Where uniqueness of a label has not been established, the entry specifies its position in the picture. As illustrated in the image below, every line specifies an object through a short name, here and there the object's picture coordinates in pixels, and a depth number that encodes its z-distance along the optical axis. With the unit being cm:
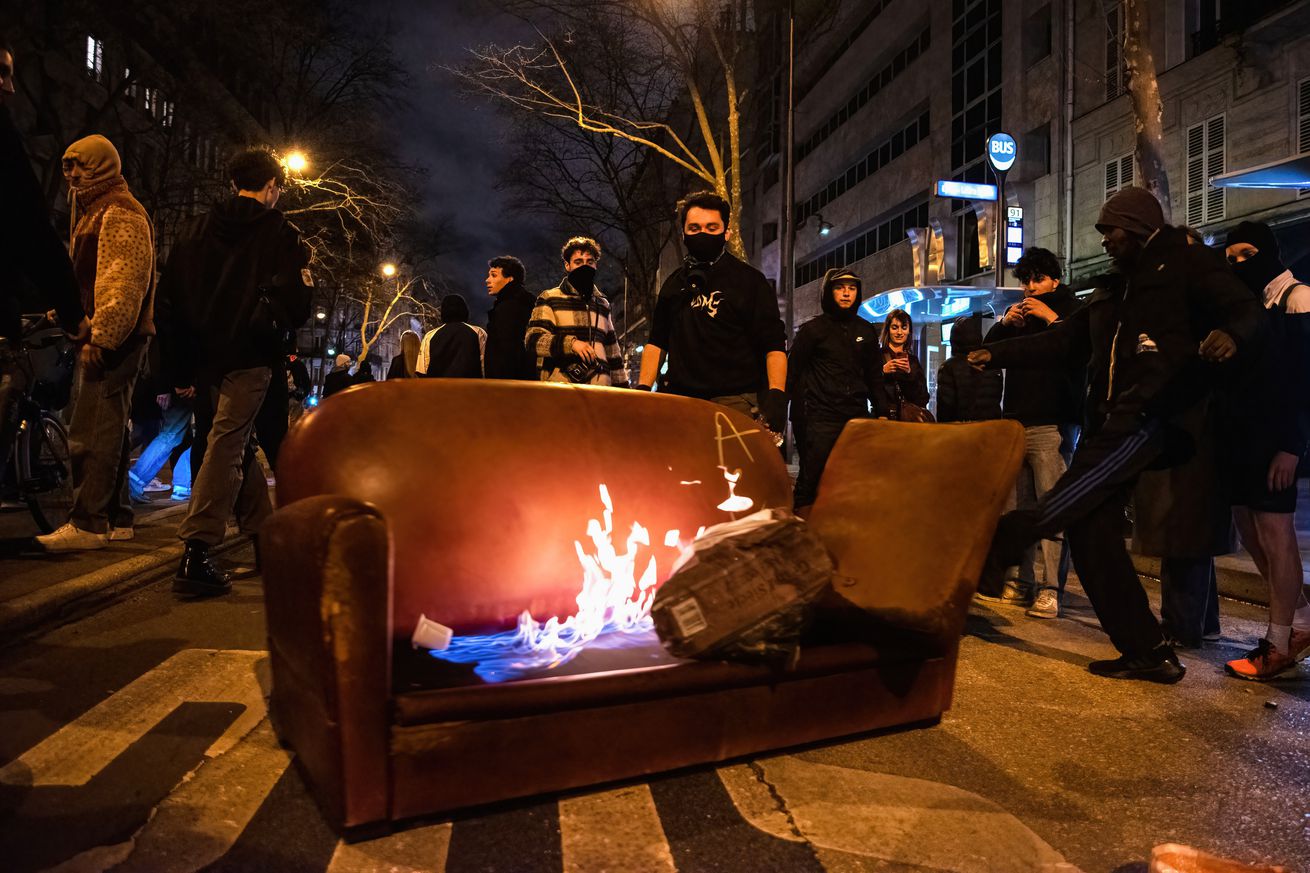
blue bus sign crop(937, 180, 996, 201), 1864
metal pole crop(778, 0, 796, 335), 1366
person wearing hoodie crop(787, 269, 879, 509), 523
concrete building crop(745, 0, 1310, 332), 1470
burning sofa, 188
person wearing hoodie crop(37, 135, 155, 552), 453
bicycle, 514
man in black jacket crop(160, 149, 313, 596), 454
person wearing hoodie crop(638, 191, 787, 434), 449
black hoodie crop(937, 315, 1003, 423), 579
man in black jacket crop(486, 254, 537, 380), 619
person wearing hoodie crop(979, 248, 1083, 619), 511
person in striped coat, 518
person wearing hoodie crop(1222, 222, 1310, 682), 368
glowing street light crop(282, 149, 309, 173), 2188
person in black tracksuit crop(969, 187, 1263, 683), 353
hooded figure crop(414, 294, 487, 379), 684
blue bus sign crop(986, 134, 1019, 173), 1820
